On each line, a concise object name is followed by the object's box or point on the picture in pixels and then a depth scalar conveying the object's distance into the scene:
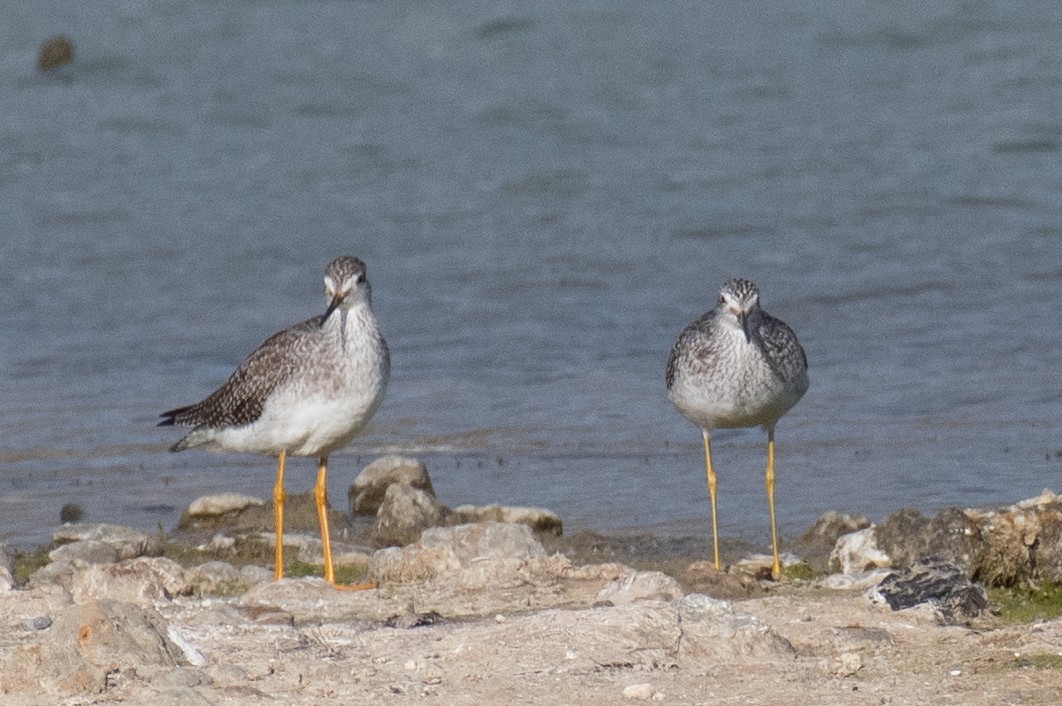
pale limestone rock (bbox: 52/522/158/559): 16.73
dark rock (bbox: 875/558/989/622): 12.92
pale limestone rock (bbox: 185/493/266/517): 18.66
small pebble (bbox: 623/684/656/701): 10.98
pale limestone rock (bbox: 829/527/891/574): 15.12
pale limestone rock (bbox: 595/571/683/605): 13.00
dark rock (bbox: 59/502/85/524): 19.27
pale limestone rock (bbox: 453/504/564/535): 17.64
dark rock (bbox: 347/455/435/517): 19.09
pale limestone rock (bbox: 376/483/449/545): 17.72
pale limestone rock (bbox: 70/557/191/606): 13.97
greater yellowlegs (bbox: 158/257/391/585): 16.00
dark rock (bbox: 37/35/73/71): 43.16
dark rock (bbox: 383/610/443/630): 12.51
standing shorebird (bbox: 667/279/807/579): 17.58
